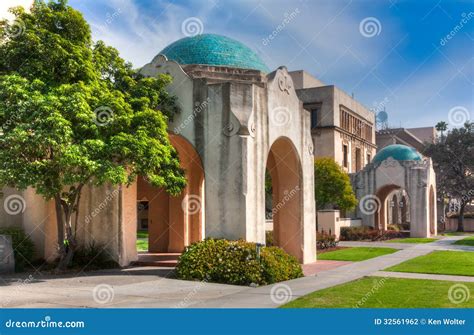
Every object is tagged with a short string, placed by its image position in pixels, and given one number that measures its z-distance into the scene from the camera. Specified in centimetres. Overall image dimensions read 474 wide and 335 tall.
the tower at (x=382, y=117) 8450
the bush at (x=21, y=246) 1836
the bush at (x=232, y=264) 1547
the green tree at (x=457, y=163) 5909
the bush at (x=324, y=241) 2978
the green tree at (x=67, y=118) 1482
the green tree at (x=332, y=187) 4122
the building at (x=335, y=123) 5603
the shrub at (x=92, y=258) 1863
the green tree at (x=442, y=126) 7044
